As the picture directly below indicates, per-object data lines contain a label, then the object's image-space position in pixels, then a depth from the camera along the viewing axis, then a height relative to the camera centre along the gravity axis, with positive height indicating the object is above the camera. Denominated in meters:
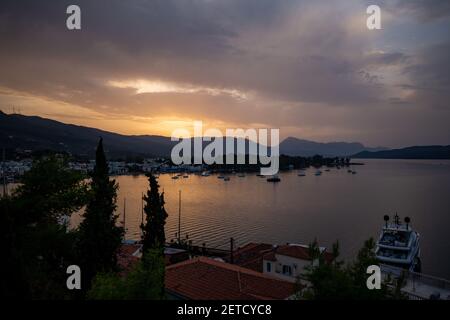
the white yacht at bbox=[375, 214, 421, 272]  28.55 -7.75
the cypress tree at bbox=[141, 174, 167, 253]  20.42 -3.71
